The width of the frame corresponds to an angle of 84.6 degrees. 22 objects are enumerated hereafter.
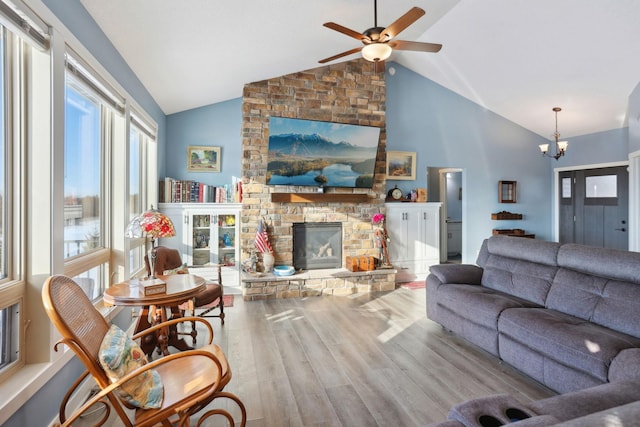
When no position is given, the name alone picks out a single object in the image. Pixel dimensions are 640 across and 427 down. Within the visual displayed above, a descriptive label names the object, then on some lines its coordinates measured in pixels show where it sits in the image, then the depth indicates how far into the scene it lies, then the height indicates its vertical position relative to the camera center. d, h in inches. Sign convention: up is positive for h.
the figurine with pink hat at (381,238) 216.2 -15.8
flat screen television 196.9 +35.0
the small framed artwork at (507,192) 267.9 +16.1
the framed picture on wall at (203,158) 209.8 +32.9
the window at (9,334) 70.2 -24.6
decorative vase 194.2 -26.4
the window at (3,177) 68.9 +7.2
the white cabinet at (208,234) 195.6 -12.1
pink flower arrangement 215.5 -3.1
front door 244.2 +4.6
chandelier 223.1 +43.6
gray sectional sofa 84.2 -30.1
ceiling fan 108.5 +57.8
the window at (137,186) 156.1 +13.0
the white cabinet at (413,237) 230.5 -15.8
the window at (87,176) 97.2 +11.8
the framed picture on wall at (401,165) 239.6 +33.1
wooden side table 95.1 -23.7
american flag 195.3 -14.9
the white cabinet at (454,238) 325.1 -23.3
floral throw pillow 59.6 -27.5
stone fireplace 198.5 +31.9
